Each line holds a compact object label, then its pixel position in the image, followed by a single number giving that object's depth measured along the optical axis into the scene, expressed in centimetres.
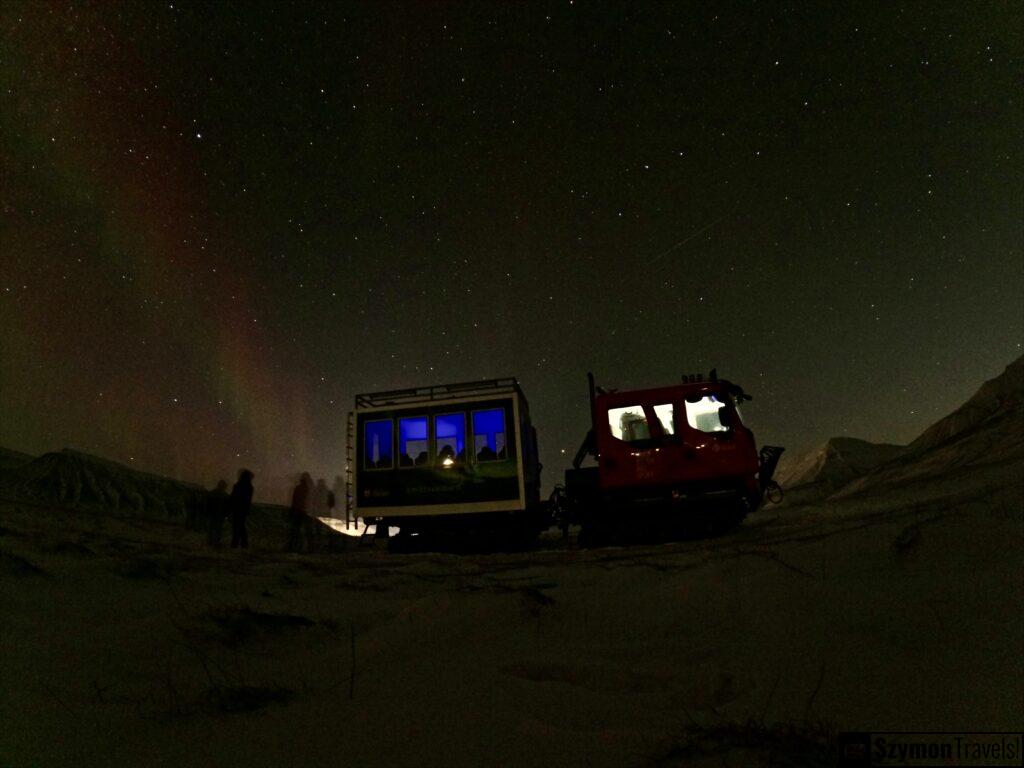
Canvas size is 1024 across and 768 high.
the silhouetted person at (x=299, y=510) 1270
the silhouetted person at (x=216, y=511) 1197
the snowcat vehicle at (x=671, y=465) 927
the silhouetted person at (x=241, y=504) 1097
